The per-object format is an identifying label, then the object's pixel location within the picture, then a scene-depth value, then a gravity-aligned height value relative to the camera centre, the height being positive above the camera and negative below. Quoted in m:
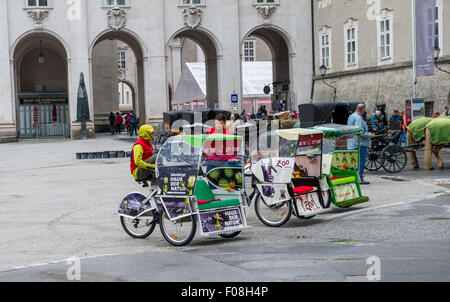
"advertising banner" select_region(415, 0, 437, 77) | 31.28 +3.88
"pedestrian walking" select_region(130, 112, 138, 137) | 50.28 +0.69
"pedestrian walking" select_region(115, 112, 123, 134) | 55.00 +0.85
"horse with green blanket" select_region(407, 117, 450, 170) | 19.83 -0.26
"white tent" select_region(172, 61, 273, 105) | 54.84 +3.84
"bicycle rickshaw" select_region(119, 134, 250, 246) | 10.00 -0.99
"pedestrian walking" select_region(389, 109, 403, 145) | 22.55 +0.12
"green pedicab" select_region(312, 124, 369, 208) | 12.64 -0.65
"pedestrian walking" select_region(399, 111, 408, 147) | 30.22 +0.10
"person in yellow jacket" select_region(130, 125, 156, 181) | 10.99 -0.37
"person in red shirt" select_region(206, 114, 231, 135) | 13.77 +0.12
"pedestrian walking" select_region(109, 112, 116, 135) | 54.66 +0.83
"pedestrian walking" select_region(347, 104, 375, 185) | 17.19 -0.20
